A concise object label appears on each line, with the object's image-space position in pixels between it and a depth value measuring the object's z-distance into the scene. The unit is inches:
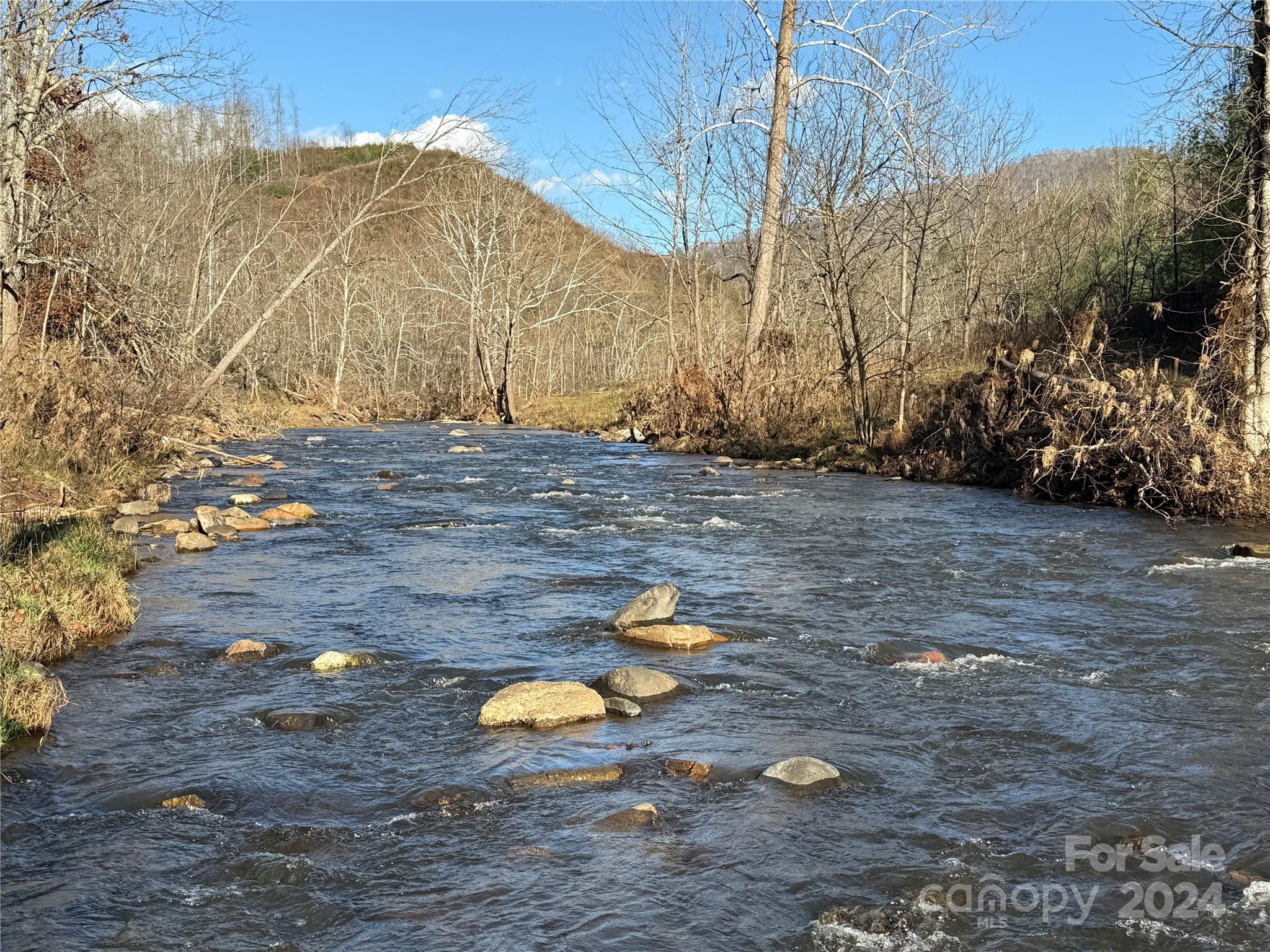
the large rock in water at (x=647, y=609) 281.6
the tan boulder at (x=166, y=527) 422.9
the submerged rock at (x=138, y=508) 454.3
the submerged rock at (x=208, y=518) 424.2
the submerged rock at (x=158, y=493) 502.0
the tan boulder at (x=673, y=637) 268.5
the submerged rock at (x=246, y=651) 253.3
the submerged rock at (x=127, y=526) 410.9
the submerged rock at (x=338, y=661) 245.3
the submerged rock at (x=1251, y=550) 367.6
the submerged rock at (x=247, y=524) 438.6
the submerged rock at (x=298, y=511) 474.3
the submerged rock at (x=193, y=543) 389.1
